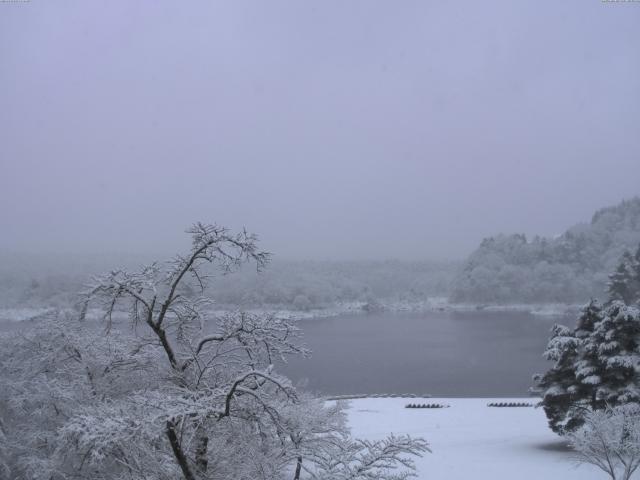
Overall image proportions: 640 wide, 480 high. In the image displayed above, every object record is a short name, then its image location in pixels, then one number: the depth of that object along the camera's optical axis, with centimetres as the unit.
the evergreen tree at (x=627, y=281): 3658
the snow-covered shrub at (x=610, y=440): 975
